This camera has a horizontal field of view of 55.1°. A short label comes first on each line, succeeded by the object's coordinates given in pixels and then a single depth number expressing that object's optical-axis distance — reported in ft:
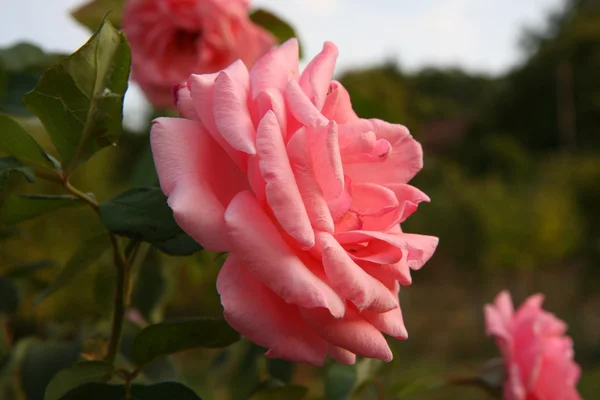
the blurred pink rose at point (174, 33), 1.44
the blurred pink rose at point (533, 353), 1.33
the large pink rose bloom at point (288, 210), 0.57
